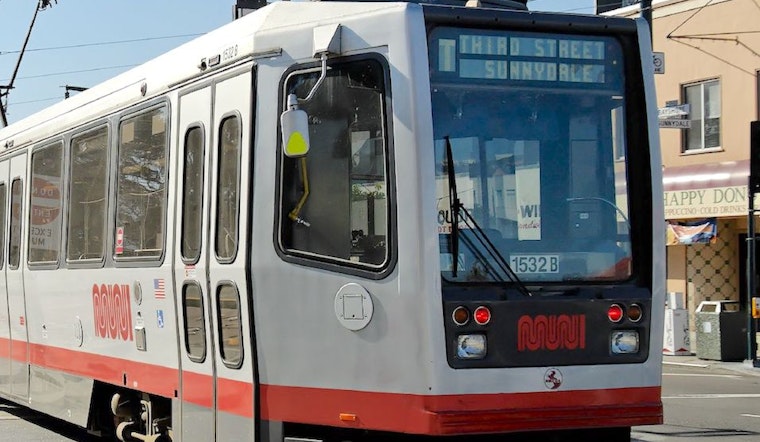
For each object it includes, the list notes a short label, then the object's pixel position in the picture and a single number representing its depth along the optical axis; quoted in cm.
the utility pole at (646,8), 1681
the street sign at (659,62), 1584
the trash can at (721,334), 2298
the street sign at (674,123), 1875
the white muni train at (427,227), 709
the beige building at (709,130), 2583
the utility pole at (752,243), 2089
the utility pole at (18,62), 2920
